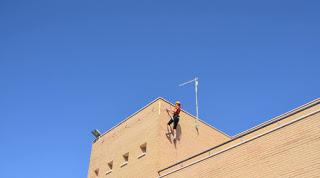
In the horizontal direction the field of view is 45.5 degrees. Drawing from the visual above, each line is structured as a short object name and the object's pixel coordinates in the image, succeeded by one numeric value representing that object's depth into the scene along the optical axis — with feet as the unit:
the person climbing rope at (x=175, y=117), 67.21
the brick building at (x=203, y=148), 41.68
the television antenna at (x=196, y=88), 73.44
